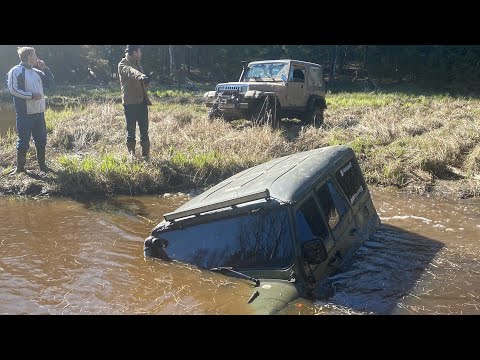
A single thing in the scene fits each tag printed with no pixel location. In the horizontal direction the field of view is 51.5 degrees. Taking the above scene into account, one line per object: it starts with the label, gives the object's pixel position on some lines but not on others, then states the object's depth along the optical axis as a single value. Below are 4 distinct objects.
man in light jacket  8.12
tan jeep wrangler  12.84
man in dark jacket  9.02
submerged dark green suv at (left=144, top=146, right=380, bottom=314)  4.07
